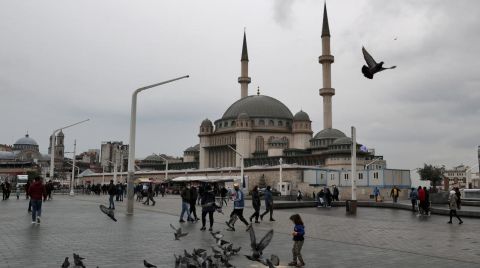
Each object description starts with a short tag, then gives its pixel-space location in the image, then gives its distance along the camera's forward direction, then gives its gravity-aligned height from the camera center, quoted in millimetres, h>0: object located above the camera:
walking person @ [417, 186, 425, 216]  21516 -770
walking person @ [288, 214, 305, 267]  8866 -1083
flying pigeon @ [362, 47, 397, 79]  9867 +2392
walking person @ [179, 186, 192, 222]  16734 -579
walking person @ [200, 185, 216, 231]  14056 -613
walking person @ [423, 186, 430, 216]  21625 -887
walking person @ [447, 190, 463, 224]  18188 -770
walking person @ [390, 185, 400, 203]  31214 -694
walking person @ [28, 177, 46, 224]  15031 -448
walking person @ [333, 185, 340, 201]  34662 -789
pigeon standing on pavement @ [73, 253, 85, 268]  6601 -1088
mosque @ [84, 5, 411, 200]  58062 +5954
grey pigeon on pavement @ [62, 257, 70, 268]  6443 -1095
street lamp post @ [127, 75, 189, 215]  19750 +1297
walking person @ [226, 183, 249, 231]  15212 -613
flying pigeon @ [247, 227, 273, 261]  7281 -962
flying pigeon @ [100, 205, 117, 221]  8320 -499
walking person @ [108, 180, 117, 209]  22081 -416
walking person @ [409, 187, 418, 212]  24141 -683
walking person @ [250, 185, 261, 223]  17359 -658
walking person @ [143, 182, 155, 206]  27469 -678
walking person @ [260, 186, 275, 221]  18250 -658
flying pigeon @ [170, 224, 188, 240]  9586 -1027
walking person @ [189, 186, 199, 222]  16828 -566
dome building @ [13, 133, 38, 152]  148250 +11570
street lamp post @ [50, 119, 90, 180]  34494 +1784
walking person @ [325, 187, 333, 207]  29102 -788
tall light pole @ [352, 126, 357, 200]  23331 +989
